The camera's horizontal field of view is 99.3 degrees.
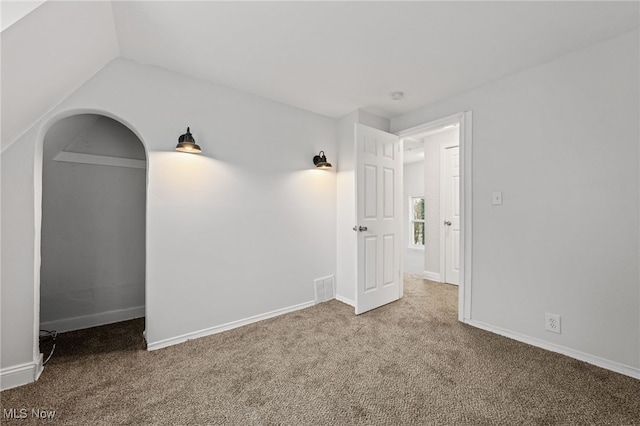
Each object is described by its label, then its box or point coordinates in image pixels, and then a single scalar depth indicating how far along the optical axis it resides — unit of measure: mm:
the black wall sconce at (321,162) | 3154
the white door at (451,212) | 4207
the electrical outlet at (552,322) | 2168
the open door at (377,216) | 2939
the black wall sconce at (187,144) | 2193
